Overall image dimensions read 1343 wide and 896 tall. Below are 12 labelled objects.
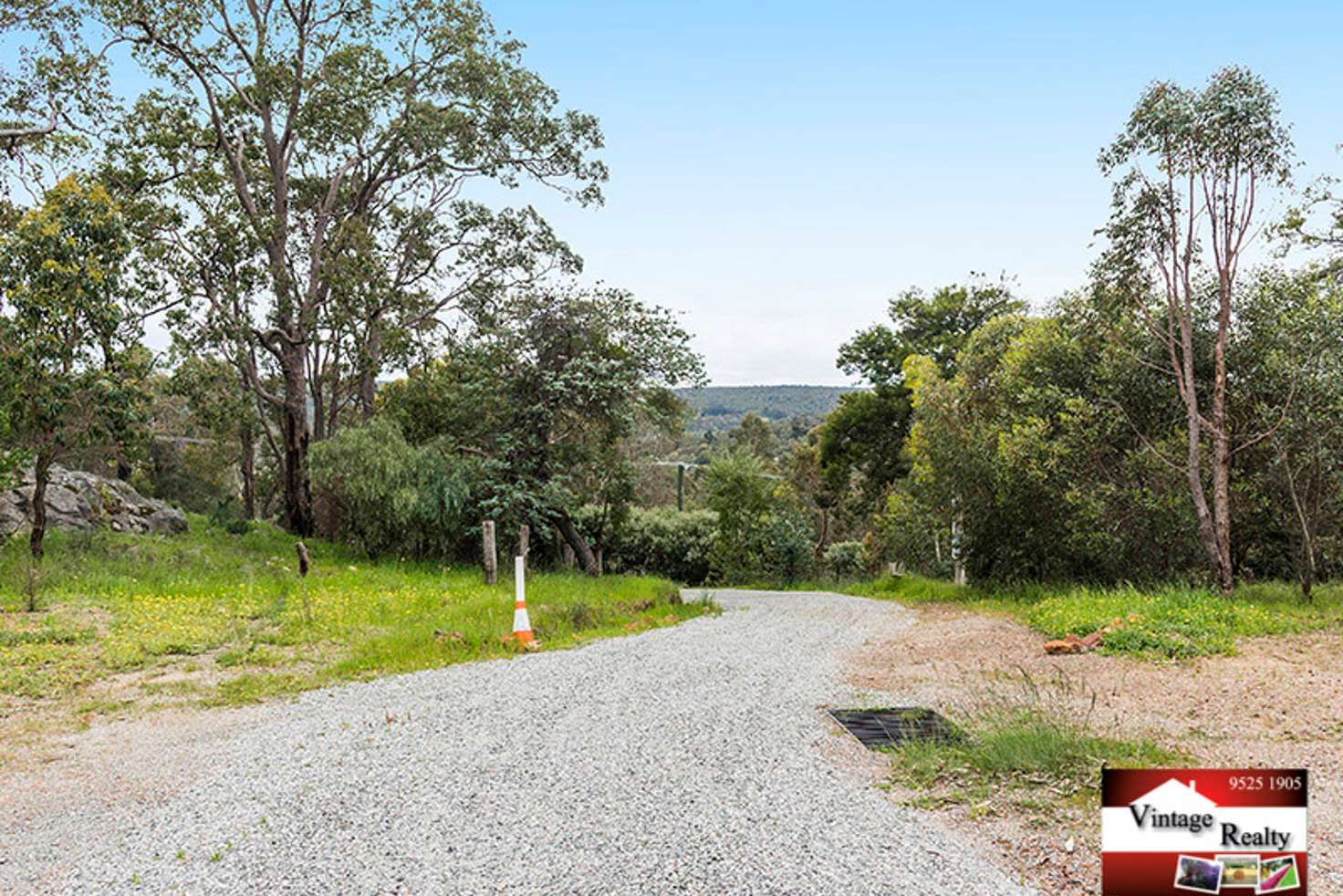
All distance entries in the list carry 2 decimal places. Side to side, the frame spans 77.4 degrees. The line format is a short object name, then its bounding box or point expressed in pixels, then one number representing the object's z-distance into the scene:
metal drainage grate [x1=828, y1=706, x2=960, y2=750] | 5.41
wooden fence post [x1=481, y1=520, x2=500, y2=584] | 13.41
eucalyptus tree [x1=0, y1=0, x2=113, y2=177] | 15.45
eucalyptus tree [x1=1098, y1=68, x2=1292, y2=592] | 11.80
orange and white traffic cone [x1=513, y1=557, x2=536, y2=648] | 9.39
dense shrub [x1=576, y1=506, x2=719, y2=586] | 27.19
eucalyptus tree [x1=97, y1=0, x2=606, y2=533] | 19.19
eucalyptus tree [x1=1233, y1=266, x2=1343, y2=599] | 11.60
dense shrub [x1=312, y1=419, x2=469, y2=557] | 16.31
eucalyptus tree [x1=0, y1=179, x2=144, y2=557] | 12.97
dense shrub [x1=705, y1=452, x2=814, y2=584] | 25.23
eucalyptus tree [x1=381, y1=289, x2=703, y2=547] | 17.39
